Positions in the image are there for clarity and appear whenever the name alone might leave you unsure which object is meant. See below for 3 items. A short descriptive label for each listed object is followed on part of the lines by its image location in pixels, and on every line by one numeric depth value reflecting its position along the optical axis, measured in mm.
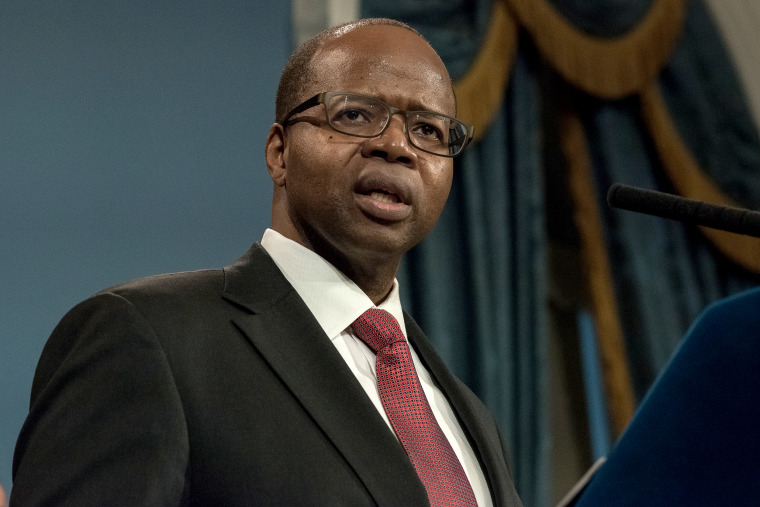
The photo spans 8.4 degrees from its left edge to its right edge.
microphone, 3943
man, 4092
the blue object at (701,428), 3928
